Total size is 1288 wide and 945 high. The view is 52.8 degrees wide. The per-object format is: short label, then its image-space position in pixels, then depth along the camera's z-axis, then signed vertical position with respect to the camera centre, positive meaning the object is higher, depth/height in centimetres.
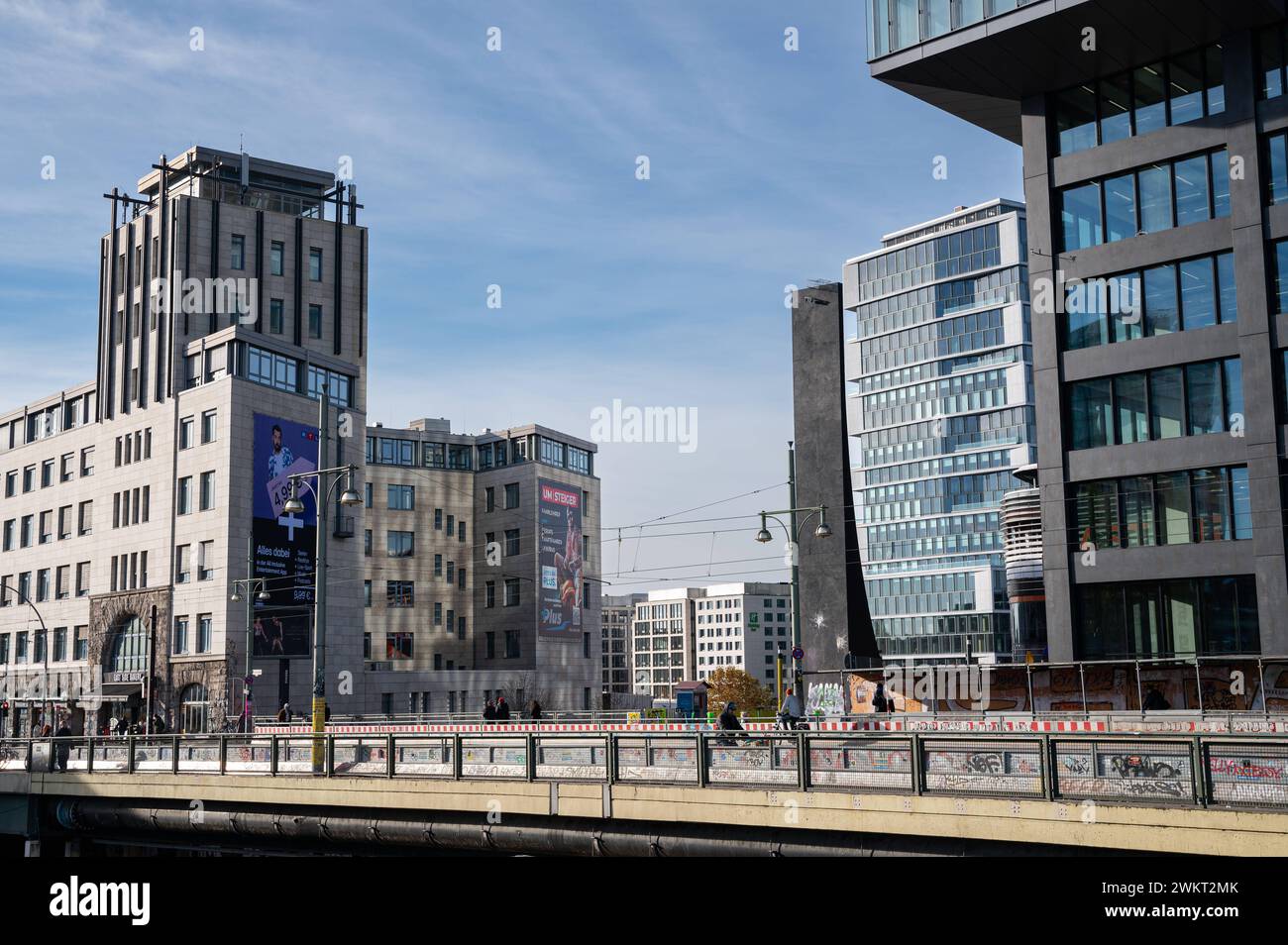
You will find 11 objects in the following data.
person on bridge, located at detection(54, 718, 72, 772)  3053 -280
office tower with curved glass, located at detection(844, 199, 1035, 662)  12600 +2047
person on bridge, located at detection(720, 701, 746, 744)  2383 -174
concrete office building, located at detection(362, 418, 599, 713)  10125 +542
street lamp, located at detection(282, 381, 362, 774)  2477 +69
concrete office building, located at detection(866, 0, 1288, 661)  3484 +923
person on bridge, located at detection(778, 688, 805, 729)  2669 -182
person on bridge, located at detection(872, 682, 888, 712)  3659 -219
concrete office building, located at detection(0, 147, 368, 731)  6800 +1064
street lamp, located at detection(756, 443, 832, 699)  3828 +269
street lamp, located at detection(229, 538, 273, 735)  4543 +100
